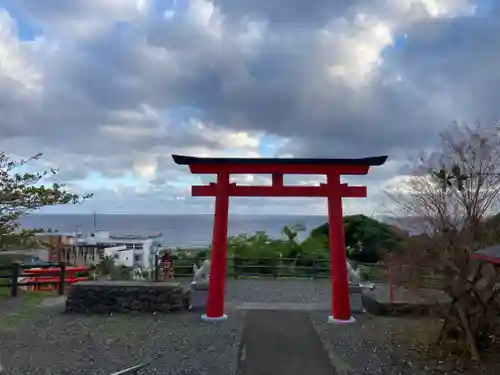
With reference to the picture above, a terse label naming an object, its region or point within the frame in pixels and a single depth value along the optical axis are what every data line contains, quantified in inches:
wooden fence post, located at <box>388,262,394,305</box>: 299.9
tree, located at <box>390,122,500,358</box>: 236.7
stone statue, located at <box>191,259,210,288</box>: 406.6
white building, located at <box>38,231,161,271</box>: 695.7
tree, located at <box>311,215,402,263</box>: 757.3
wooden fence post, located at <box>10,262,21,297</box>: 432.5
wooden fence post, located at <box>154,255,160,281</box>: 545.3
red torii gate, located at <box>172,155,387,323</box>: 340.5
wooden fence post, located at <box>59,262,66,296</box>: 454.9
